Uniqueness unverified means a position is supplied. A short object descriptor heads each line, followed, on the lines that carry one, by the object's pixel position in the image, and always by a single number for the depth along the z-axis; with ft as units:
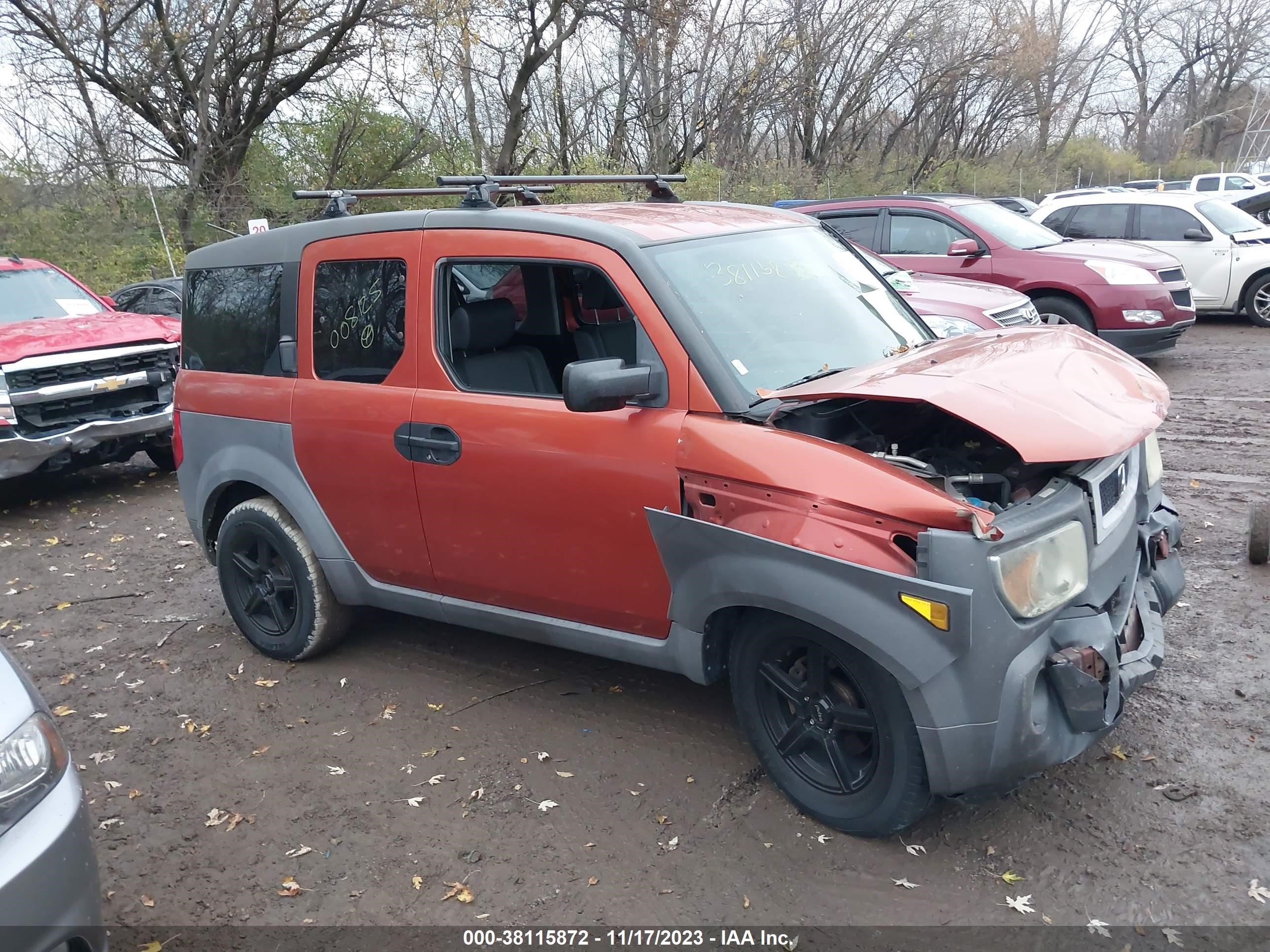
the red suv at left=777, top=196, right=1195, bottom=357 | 33.19
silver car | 7.53
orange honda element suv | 9.62
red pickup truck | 24.73
